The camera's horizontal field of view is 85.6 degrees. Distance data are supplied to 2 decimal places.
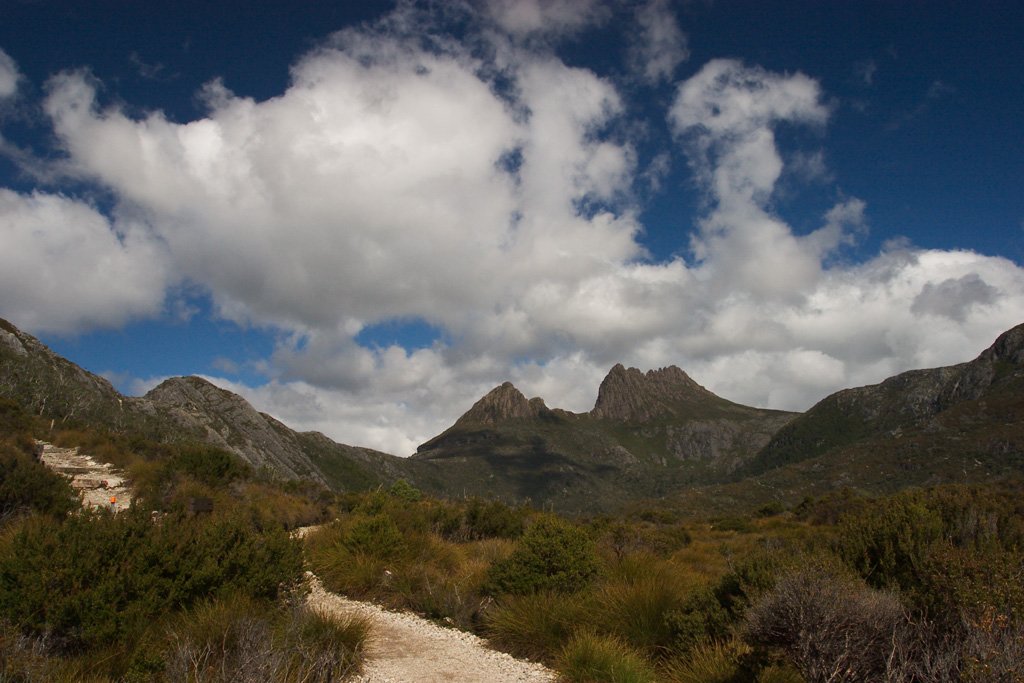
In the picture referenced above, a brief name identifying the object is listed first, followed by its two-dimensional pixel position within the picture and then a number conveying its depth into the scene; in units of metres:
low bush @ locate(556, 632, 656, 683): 6.32
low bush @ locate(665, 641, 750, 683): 5.88
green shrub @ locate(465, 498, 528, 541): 15.98
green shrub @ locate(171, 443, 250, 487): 17.58
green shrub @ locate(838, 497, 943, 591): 5.99
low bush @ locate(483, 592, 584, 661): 7.78
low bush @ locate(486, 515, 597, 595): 9.26
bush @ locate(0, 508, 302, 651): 5.15
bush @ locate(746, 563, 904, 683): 4.36
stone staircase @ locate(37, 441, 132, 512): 15.62
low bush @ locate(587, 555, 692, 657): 7.48
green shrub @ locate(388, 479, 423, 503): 32.56
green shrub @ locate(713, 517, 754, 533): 28.51
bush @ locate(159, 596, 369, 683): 4.45
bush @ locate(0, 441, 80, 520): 9.23
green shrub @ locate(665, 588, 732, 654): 6.82
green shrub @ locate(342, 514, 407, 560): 11.43
